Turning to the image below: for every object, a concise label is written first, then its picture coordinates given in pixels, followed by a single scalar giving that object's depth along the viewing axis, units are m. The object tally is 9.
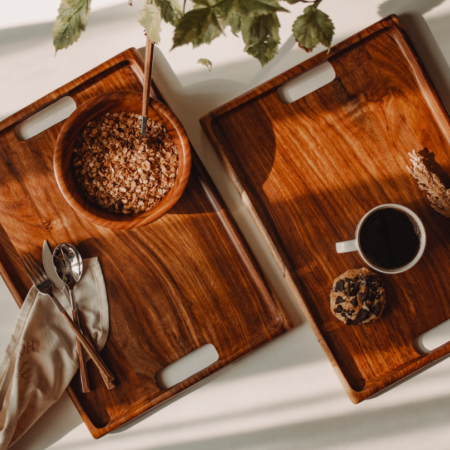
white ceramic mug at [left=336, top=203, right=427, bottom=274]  0.93
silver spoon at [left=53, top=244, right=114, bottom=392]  1.02
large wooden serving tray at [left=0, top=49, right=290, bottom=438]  1.03
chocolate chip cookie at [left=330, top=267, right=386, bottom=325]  1.00
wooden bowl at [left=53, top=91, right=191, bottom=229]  0.93
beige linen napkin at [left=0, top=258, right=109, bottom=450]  1.02
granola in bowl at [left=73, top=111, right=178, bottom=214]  0.99
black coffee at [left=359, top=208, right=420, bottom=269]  0.95
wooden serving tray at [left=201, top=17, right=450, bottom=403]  1.03
